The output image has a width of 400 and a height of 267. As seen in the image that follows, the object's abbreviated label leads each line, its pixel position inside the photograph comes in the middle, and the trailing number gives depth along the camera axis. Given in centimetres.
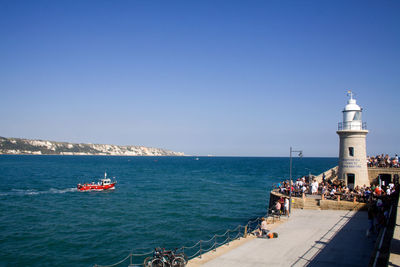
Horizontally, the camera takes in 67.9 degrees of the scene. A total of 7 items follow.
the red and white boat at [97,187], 5084
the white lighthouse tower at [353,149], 2712
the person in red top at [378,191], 2299
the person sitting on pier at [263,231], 1714
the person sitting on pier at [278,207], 2155
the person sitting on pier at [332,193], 2442
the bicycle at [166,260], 1207
